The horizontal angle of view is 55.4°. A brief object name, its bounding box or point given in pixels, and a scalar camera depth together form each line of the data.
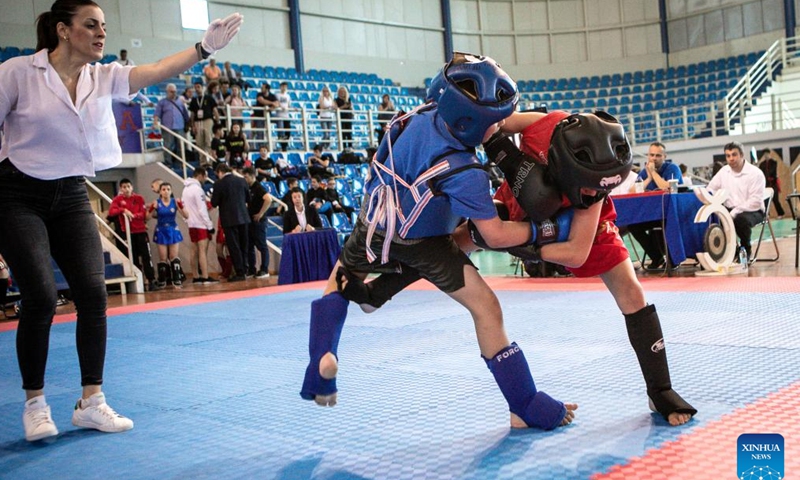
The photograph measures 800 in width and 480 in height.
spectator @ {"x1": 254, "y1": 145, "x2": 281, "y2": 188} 14.16
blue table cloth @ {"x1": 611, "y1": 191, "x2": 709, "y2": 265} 7.94
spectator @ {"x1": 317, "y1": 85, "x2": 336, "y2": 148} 16.92
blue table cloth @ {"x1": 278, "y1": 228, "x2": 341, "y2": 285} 10.75
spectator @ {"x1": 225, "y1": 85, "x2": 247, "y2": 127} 15.14
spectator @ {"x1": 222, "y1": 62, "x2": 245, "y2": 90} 16.01
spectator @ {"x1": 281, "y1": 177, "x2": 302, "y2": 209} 11.64
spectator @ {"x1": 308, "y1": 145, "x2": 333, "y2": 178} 14.02
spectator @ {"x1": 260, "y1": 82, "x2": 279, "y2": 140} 15.62
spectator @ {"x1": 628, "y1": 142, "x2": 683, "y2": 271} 8.69
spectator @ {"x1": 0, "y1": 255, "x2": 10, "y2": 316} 8.58
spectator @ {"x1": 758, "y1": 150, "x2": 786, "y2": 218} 17.09
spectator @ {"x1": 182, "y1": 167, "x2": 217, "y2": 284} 11.89
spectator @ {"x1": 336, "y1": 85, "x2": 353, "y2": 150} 17.00
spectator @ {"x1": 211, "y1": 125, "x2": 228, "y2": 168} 13.91
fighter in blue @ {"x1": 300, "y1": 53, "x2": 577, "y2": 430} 2.45
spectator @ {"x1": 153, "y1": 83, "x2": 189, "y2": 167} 14.12
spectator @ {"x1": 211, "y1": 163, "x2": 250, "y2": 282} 11.59
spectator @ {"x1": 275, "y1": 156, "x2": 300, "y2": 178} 14.63
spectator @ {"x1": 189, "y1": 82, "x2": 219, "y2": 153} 14.17
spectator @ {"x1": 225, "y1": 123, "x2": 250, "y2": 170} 13.70
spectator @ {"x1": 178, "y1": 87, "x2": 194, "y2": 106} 15.13
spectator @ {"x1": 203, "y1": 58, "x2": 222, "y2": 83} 16.06
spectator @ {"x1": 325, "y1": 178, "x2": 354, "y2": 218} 12.88
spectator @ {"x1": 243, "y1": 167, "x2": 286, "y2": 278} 12.11
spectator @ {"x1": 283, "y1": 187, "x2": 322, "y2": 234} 11.52
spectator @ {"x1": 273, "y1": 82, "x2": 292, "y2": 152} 15.95
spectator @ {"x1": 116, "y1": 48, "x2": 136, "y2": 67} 14.60
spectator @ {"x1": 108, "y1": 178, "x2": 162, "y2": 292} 11.27
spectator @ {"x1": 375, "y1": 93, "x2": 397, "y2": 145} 18.24
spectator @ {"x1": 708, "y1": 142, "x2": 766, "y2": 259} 8.33
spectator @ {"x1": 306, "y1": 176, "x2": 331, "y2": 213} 12.57
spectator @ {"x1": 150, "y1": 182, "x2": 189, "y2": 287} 11.62
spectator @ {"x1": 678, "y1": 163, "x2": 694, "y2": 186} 18.45
